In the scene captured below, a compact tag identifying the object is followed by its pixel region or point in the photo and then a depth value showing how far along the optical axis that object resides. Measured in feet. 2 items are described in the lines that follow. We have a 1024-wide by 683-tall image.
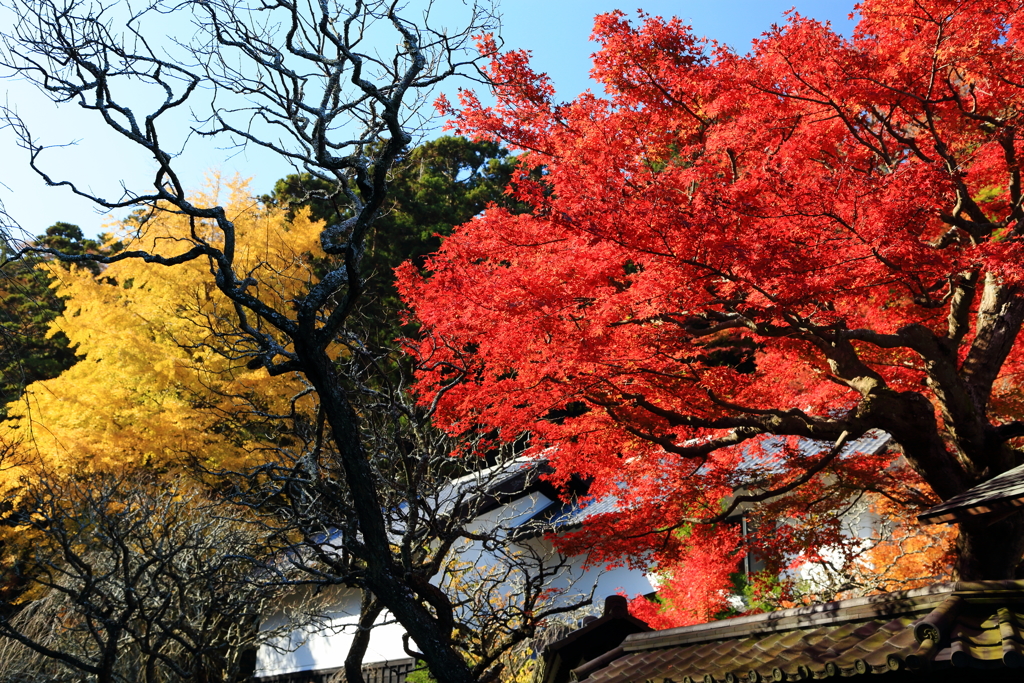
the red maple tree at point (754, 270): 23.00
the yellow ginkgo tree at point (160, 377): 53.98
